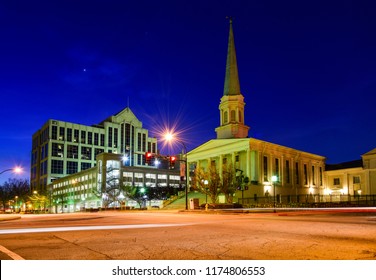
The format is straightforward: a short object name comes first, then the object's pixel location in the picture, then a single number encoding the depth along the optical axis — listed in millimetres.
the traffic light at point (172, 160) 36622
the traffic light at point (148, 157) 34172
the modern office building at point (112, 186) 88938
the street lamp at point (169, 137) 39312
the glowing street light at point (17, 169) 46725
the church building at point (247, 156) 68812
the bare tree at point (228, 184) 49875
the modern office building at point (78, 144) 132875
